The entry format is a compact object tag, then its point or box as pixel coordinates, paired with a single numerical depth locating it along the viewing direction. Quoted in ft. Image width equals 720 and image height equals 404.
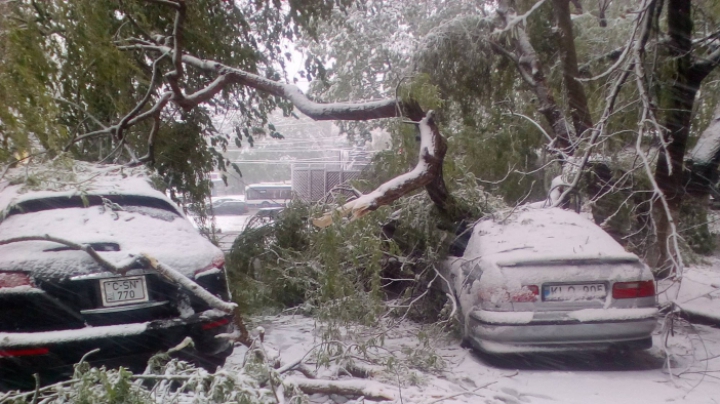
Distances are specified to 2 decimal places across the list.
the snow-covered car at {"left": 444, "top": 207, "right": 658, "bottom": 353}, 13.74
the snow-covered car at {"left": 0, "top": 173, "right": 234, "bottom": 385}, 10.32
